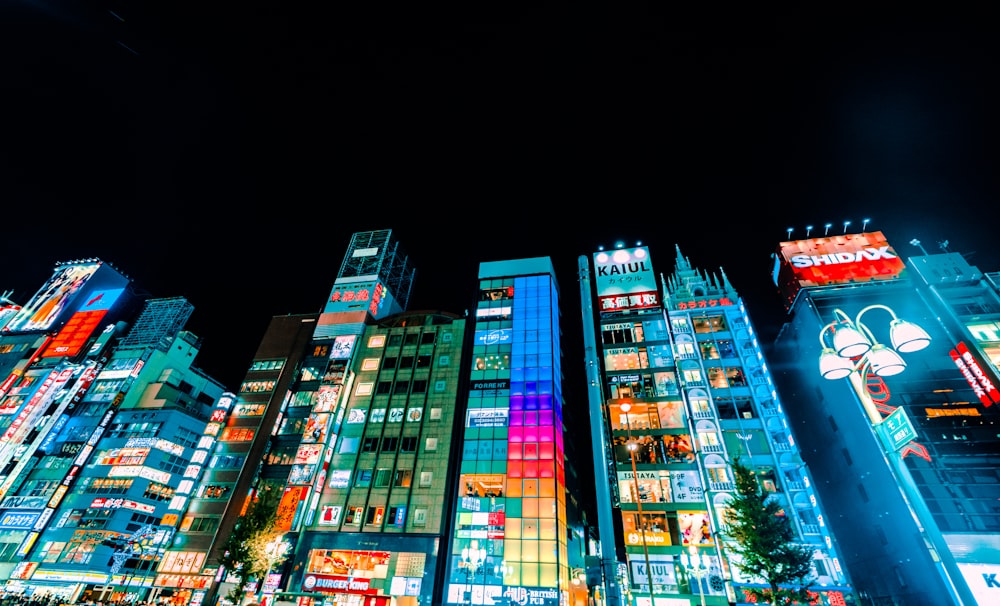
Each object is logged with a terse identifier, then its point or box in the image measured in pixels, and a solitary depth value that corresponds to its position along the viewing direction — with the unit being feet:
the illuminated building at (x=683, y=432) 126.11
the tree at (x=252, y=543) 122.21
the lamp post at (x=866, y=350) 38.24
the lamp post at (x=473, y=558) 137.80
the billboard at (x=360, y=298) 227.81
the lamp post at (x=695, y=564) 124.47
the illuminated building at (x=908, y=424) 137.08
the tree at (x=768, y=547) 90.27
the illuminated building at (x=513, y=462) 135.03
